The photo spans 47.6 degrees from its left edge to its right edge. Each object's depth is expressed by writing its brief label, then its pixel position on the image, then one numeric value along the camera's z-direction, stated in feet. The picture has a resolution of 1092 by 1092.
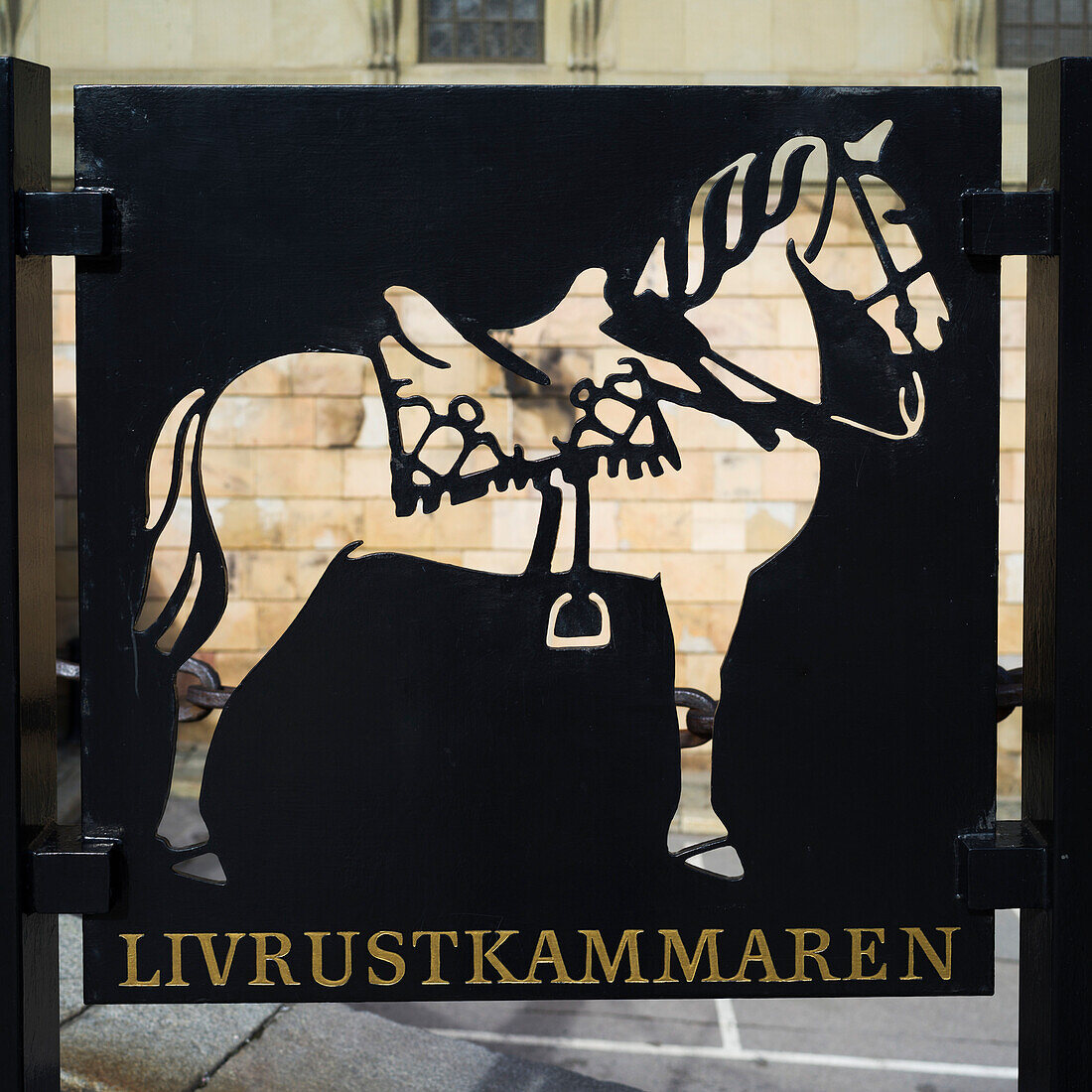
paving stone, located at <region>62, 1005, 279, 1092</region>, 7.96
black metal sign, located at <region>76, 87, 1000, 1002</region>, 5.27
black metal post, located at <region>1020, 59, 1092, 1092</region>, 5.15
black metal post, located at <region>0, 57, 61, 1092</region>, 5.11
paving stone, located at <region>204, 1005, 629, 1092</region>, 8.38
